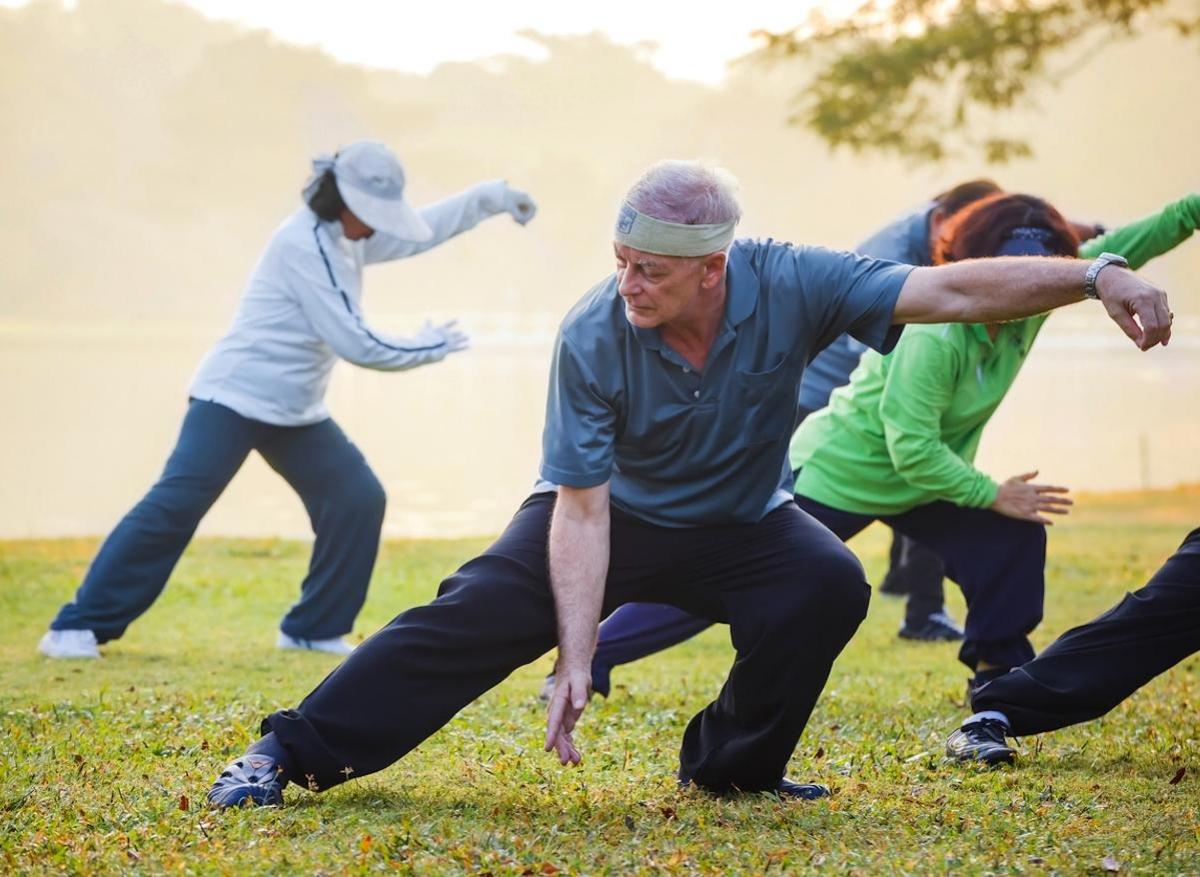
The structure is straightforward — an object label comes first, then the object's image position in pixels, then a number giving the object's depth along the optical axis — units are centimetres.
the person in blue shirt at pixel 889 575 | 640
